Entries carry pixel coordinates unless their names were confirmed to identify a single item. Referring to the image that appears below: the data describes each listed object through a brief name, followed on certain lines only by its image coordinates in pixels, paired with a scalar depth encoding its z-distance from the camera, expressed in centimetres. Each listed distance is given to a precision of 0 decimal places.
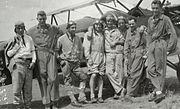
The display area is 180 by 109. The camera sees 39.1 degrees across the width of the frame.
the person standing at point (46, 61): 530
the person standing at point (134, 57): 599
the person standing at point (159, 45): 537
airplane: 829
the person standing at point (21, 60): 508
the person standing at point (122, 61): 603
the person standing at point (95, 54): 582
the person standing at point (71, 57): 560
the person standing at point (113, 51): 596
